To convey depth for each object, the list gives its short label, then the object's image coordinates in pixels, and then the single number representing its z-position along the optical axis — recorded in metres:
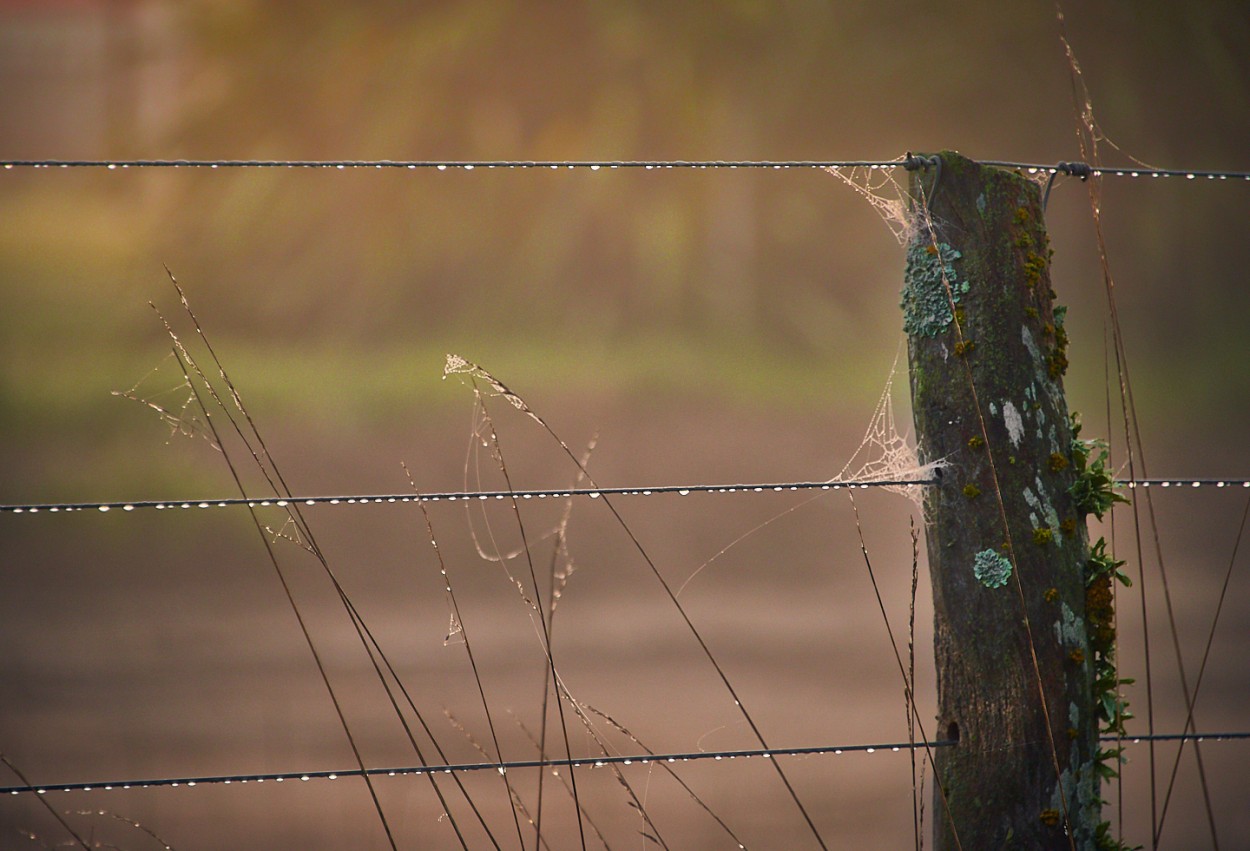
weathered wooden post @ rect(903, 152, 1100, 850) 7.37
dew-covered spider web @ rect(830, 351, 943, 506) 7.41
